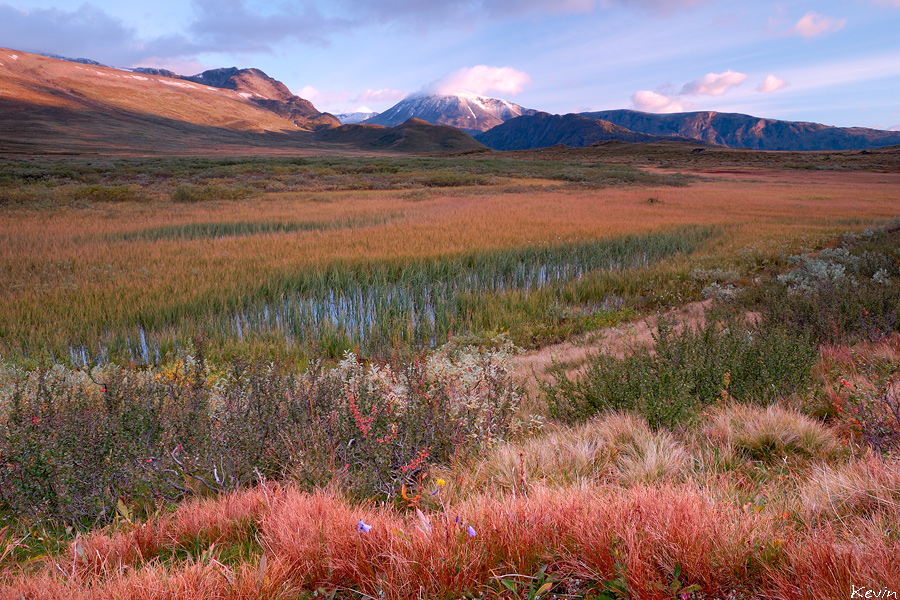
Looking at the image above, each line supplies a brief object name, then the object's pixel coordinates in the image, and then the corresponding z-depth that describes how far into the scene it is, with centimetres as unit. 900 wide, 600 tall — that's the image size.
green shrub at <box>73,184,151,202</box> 2508
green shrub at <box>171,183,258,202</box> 2566
